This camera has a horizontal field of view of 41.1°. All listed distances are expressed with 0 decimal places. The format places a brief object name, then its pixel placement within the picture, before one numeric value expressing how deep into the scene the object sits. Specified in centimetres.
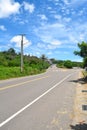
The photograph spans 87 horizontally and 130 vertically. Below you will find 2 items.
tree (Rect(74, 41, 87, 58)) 1479
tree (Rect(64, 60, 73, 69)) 6859
